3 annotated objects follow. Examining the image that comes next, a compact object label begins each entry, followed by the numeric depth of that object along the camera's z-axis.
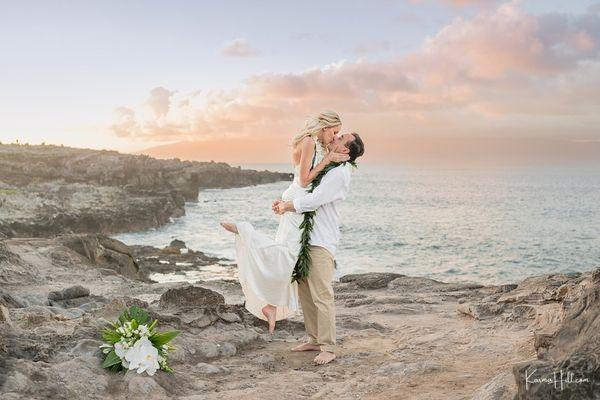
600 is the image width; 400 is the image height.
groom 6.87
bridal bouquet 5.85
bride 6.91
